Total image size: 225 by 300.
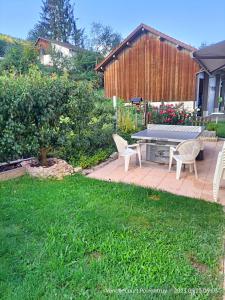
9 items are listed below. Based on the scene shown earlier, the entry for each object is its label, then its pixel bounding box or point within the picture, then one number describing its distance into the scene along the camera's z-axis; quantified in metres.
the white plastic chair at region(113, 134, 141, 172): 5.89
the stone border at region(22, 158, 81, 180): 5.45
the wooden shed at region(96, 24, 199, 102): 15.31
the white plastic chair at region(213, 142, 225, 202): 4.29
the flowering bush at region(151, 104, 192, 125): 9.31
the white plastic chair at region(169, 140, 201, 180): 5.28
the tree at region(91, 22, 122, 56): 33.19
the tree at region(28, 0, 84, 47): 43.34
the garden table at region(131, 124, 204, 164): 6.02
